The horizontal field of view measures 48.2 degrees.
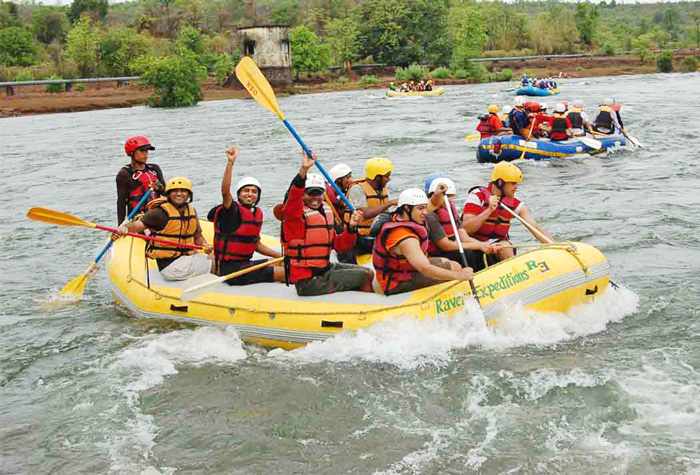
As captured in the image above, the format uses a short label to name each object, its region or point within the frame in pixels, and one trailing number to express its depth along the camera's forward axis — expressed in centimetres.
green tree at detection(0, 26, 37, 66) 5438
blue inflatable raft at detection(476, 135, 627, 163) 1595
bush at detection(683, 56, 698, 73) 5050
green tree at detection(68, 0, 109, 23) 7644
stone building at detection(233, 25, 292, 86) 4822
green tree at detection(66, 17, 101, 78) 4897
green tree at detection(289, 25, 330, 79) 5341
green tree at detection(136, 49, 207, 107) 3741
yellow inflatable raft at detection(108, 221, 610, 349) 626
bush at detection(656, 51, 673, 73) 5091
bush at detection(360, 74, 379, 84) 5112
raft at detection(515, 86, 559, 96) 3581
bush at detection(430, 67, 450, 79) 5219
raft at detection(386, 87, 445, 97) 3779
